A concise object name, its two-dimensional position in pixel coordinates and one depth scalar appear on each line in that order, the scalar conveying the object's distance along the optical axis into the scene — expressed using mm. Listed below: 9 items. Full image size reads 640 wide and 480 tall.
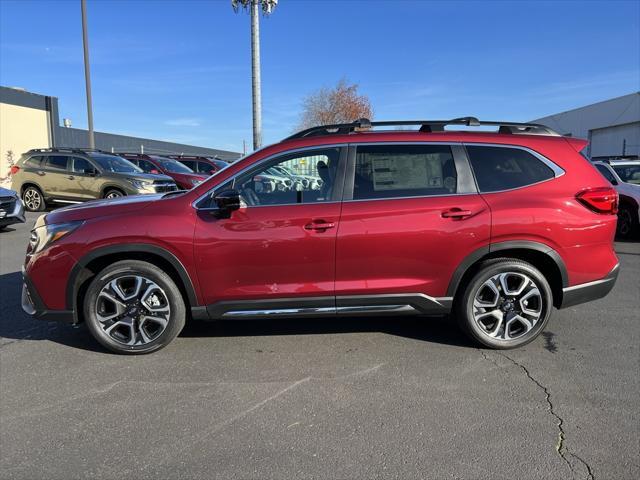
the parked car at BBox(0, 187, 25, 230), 10016
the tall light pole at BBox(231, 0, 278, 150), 18172
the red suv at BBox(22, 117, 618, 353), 3861
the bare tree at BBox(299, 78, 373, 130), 38328
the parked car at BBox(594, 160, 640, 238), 9656
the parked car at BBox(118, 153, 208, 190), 16266
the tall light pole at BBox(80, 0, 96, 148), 17156
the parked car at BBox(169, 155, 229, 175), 20125
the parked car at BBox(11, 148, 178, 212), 12828
